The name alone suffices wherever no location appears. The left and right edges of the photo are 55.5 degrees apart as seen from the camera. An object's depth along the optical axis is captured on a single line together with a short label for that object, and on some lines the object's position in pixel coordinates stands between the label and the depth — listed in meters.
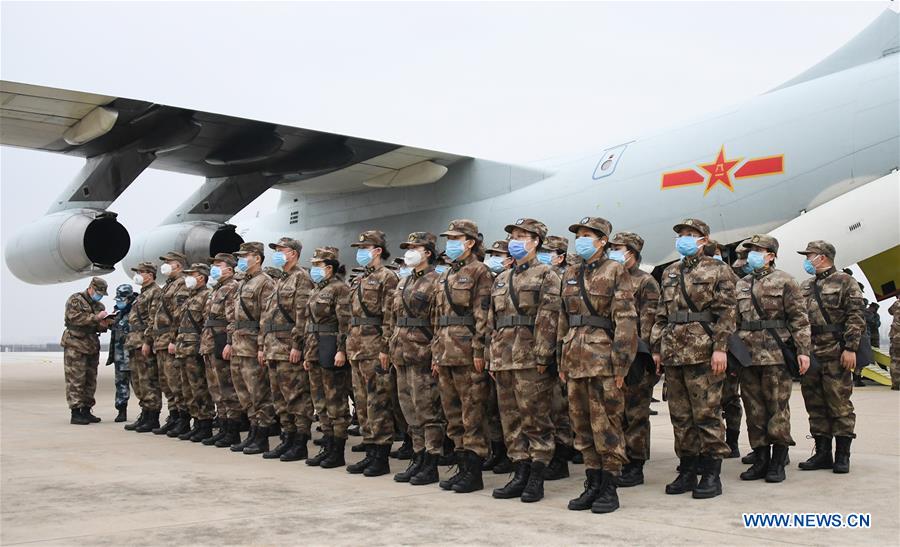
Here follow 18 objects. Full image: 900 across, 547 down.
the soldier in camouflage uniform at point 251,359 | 8.05
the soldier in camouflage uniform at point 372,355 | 6.77
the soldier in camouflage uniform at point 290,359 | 7.57
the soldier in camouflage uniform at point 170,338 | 9.38
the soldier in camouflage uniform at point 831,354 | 6.62
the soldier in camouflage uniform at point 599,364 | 5.38
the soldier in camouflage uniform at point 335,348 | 7.20
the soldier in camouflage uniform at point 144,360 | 9.77
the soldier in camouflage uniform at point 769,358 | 6.20
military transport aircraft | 9.88
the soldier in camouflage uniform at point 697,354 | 5.75
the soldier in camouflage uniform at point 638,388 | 6.30
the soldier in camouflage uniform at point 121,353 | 10.56
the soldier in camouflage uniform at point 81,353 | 10.40
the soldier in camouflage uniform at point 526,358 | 5.71
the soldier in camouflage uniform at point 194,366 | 8.95
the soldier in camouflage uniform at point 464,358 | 6.01
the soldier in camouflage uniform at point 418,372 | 6.41
